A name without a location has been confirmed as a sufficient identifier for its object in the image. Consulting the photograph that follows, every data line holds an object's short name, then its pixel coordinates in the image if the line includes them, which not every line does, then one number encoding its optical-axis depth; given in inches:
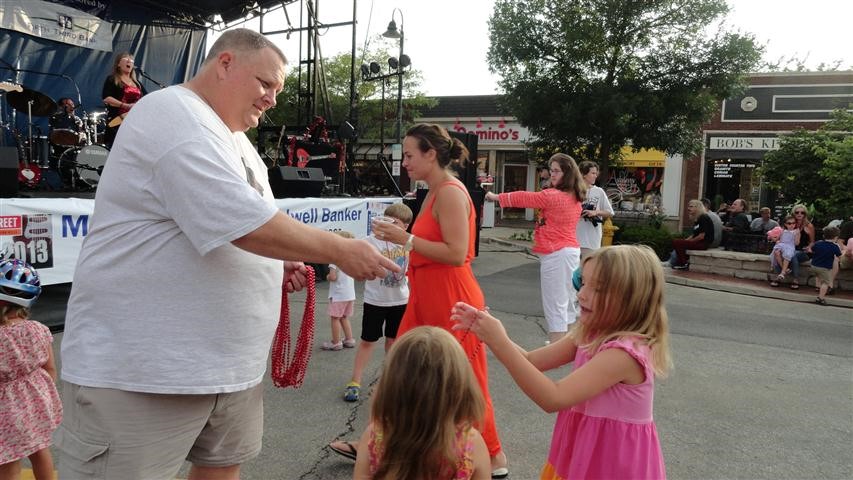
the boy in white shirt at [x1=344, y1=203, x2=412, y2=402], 164.7
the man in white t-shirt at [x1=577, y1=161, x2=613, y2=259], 273.9
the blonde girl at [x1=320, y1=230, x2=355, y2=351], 211.9
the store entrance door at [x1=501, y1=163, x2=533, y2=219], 1093.8
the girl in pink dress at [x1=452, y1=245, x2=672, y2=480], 73.1
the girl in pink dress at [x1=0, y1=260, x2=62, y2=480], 95.7
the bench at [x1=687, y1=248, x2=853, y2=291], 454.6
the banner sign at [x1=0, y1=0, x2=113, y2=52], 419.2
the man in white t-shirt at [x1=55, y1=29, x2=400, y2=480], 59.2
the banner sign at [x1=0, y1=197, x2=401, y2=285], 211.8
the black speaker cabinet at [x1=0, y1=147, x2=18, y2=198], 231.9
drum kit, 321.1
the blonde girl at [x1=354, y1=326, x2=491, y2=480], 64.1
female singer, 316.8
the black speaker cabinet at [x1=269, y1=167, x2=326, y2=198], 351.6
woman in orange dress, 115.6
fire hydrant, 497.2
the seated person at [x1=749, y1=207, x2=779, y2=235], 584.1
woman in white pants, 205.3
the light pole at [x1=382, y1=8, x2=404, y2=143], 597.3
